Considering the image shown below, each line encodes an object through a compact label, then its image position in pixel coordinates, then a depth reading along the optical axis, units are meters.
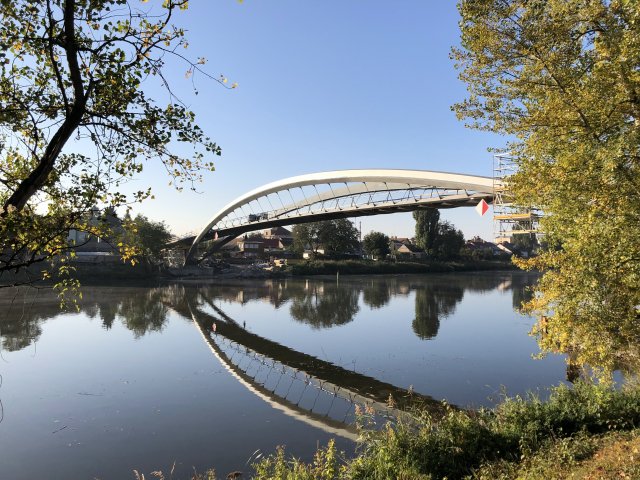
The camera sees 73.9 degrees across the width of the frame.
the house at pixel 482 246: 82.50
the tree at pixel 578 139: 5.06
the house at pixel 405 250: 79.88
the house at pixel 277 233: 93.69
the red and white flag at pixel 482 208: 17.78
